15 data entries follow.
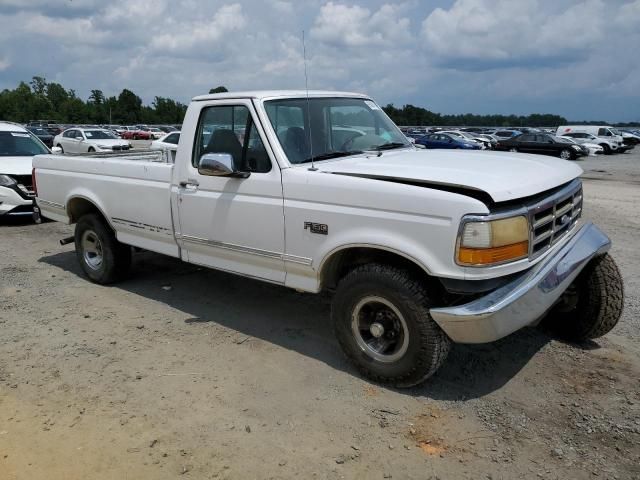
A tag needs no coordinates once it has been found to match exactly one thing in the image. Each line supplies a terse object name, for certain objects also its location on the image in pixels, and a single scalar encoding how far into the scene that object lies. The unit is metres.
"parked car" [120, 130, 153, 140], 53.78
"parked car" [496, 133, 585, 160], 31.84
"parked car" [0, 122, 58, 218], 9.57
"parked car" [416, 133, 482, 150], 31.01
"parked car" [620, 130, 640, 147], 47.27
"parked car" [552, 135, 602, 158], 32.25
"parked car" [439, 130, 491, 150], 36.87
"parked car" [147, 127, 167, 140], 53.75
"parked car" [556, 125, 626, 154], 39.75
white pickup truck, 3.30
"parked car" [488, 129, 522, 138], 48.11
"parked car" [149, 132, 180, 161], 20.16
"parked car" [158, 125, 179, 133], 61.71
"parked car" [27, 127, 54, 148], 32.19
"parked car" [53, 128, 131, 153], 25.77
